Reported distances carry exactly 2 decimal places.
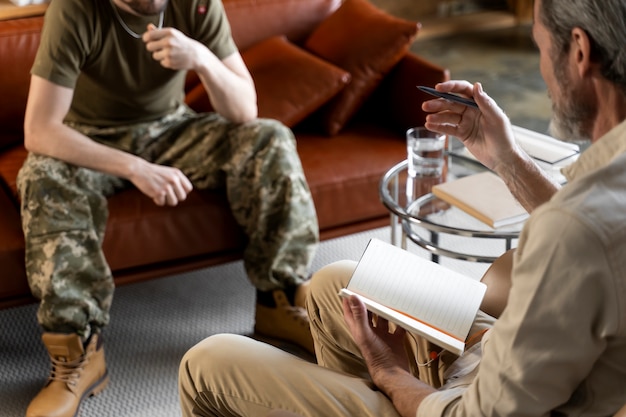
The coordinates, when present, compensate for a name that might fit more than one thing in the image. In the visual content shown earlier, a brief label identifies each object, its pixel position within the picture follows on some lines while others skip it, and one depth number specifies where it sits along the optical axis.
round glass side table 1.91
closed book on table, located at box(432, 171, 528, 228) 1.92
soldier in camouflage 2.03
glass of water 2.16
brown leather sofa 2.18
